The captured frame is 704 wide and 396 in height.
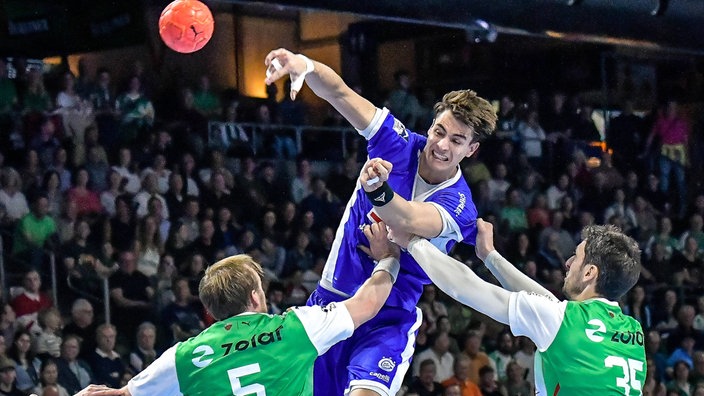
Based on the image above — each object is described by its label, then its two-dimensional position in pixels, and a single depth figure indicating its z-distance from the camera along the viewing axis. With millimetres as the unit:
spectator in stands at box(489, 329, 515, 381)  13656
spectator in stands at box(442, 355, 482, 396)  12766
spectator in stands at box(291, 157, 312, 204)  14336
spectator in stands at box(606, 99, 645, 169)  18094
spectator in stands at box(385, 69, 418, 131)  16141
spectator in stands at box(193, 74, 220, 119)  14672
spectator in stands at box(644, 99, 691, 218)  18000
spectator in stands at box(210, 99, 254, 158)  14531
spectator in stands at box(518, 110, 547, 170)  16781
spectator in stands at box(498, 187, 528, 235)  15516
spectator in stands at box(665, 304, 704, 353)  15469
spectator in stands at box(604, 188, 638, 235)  16500
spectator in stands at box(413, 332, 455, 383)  12953
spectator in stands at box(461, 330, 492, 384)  13320
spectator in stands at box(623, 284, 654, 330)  15367
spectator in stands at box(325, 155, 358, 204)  14703
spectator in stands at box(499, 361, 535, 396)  13500
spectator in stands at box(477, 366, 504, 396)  13164
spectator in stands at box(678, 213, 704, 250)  17016
